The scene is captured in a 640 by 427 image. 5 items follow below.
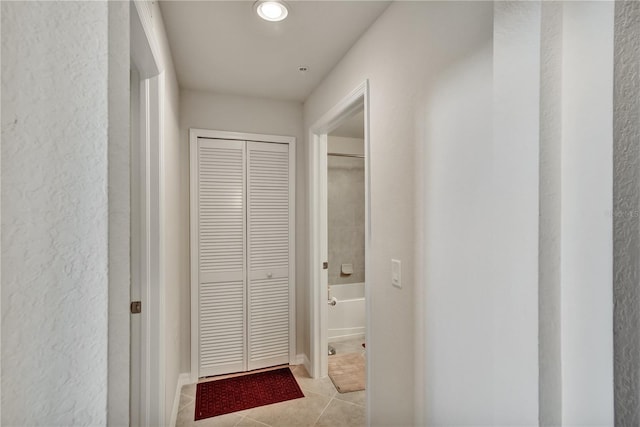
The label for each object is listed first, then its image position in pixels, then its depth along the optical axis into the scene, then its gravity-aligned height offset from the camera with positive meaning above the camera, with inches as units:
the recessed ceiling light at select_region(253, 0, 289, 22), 55.4 +39.4
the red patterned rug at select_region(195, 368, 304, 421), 82.0 -54.8
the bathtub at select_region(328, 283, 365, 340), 132.1 -48.9
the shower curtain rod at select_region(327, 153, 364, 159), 151.3 +29.8
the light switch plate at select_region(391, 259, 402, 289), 53.9 -11.4
